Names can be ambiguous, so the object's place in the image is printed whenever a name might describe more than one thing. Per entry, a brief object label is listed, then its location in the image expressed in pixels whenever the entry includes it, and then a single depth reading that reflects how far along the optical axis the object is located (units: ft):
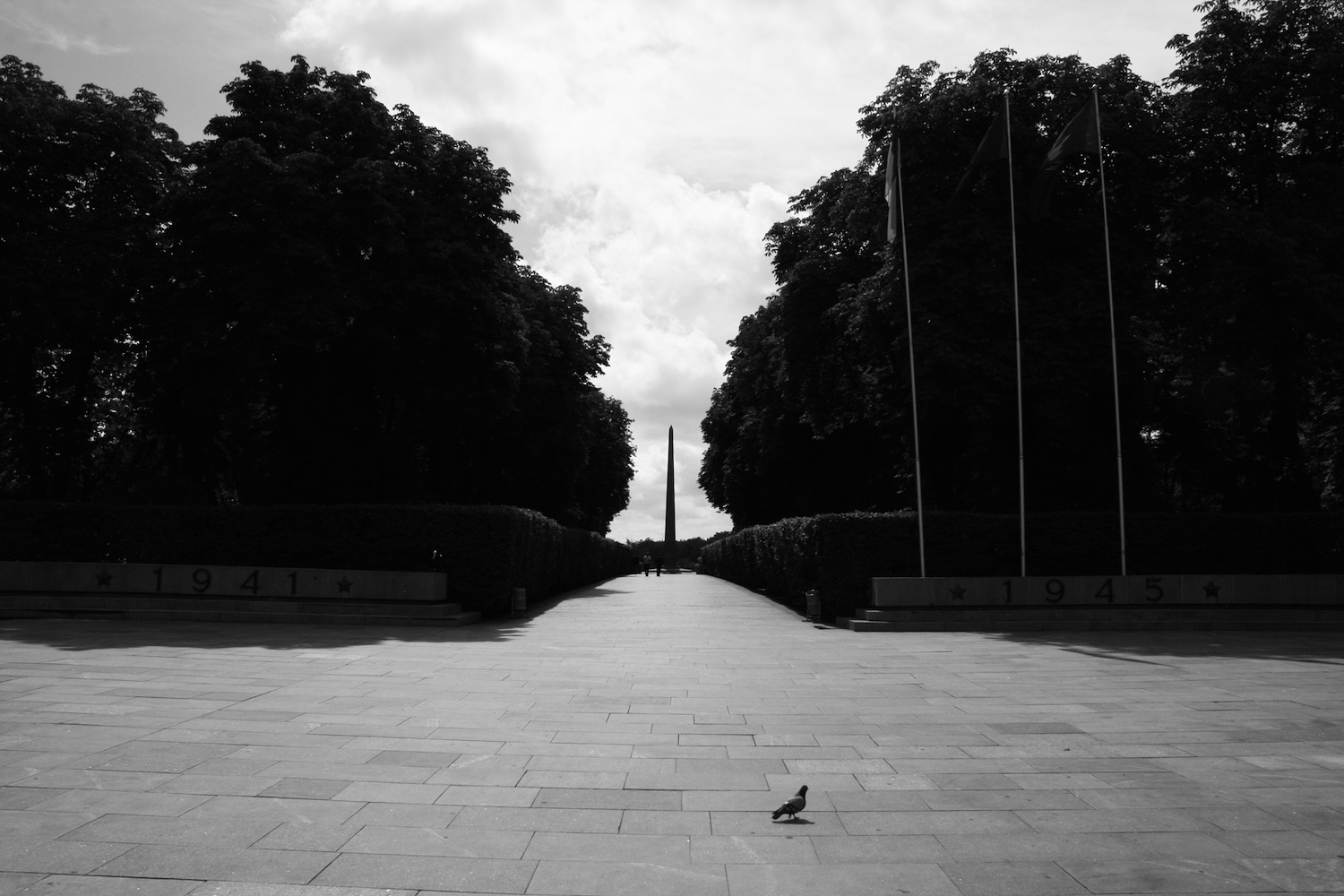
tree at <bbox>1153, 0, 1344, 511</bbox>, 75.41
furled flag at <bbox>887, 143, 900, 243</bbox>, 72.74
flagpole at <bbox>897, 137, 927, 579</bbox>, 70.23
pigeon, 18.67
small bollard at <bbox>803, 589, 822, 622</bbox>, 72.60
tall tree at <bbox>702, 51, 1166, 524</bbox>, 78.95
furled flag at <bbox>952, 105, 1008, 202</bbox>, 70.54
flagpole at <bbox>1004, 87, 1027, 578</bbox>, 69.67
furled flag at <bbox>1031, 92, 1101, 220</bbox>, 67.62
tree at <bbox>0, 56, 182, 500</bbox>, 81.00
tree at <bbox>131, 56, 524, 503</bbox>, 78.12
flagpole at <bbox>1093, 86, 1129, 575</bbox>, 70.09
